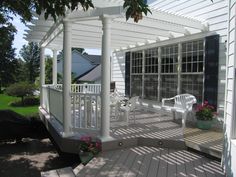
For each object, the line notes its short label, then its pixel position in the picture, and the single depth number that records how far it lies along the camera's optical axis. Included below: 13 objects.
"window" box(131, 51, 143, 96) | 10.11
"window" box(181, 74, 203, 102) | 7.11
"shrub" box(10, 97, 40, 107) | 17.91
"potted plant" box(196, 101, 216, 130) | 6.26
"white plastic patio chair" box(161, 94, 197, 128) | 6.46
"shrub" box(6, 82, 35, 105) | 18.47
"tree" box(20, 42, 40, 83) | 34.97
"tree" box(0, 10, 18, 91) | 28.00
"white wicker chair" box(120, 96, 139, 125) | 6.77
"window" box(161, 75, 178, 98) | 8.16
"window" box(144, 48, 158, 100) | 9.13
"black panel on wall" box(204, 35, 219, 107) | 6.41
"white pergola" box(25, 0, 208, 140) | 5.20
